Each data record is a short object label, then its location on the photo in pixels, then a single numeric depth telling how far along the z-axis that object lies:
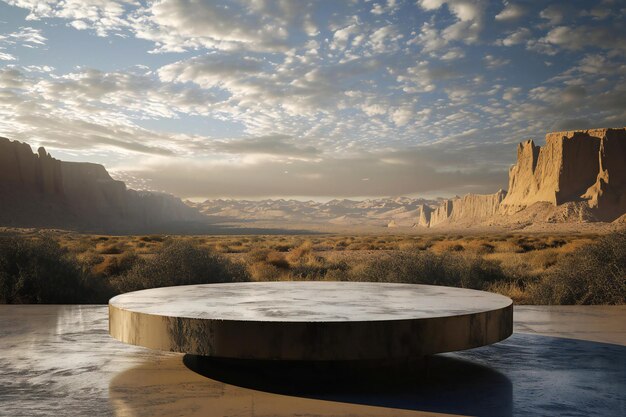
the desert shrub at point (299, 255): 28.59
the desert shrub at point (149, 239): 53.38
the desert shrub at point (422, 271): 14.83
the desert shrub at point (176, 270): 14.59
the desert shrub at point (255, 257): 26.16
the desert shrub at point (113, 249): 35.87
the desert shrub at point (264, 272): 19.30
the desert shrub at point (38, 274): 12.30
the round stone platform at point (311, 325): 4.44
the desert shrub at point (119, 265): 20.71
